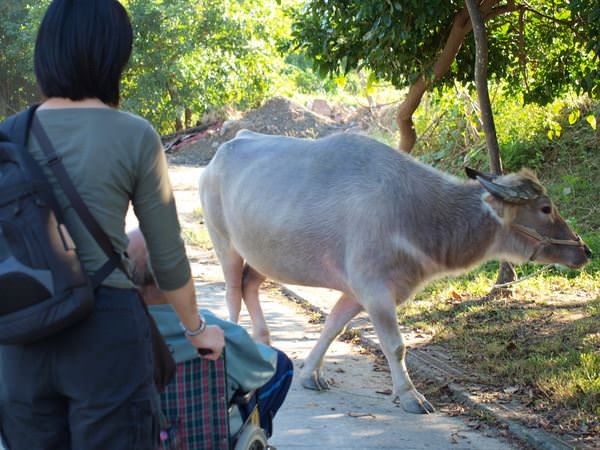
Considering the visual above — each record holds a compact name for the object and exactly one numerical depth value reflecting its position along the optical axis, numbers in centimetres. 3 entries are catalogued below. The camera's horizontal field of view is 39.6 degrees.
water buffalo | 570
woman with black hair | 238
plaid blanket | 339
